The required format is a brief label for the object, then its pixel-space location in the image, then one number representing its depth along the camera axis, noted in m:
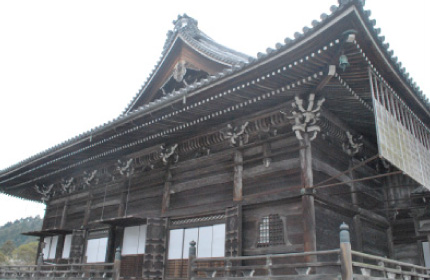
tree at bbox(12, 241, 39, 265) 49.69
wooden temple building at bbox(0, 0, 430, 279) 8.64
